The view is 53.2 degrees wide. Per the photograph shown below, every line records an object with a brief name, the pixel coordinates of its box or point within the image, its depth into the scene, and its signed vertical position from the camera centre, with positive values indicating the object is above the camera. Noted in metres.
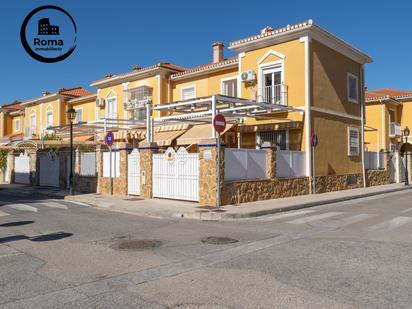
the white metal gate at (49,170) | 23.89 -0.53
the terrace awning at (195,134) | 20.25 +1.37
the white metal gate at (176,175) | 15.22 -0.54
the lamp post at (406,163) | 25.22 -0.21
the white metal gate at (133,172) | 17.88 -0.50
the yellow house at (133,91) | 27.48 +4.97
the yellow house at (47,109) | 37.59 +4.93
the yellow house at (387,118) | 35.72 +3.81
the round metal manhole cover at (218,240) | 8.38 -1.66
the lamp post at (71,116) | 18.77 +2.08
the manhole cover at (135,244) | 7.85 -1.65
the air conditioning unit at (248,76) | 21.05 +4.35
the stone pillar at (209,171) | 14.27 -0.36
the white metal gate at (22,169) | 27.42 -0.54
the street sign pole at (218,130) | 13.60 +1.03
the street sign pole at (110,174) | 18.47 -0.60
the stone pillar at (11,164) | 29.16 -0.22
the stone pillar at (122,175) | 18.38 -0.63
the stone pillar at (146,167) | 16.95 -0.26
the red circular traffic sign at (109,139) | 17.70 +0.94
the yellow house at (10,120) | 47.13 +4.73
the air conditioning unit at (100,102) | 31.59 +4.53
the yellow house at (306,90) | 19.56 +3.62
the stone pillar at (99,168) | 19.86 -0.35
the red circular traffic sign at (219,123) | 13.55 +1.25
